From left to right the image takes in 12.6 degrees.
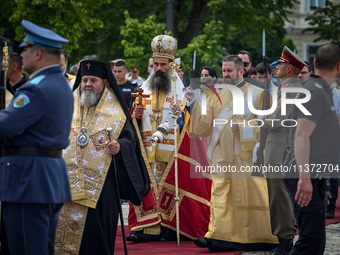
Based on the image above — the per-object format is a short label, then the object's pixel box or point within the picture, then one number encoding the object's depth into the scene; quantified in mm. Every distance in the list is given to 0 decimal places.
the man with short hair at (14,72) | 15640
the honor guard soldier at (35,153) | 10738
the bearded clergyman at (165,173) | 18490
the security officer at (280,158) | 15700
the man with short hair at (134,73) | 30129
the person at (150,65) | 22759
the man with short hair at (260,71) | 23018
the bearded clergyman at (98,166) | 14584
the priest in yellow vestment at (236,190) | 17314
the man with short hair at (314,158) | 11470
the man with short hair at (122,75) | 25187
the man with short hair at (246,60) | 21480
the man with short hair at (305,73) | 22170
